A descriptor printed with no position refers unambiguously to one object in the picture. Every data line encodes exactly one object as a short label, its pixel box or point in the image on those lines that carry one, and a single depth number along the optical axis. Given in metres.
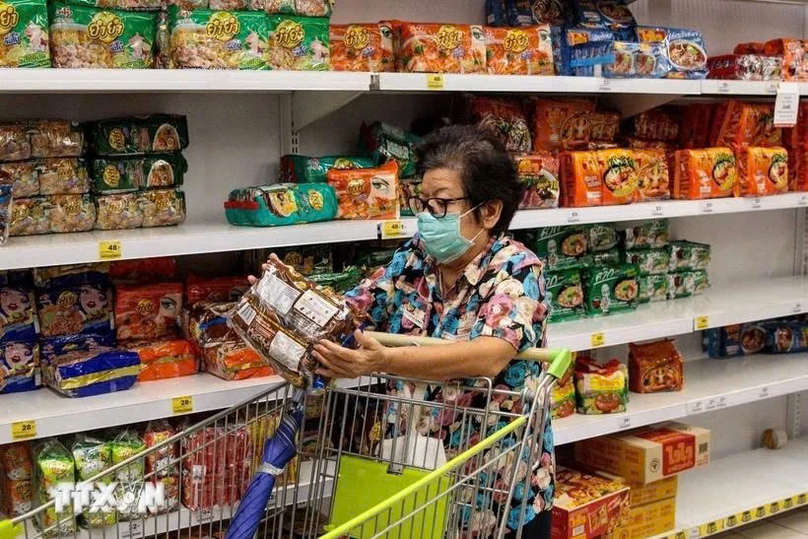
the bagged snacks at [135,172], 2.67
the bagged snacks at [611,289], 3.62
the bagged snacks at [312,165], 3.00
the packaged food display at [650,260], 3.76
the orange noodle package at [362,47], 2.96
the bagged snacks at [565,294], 3.56
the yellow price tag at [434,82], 2.88
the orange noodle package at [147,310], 2.74
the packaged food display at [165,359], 2.70
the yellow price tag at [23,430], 2.31
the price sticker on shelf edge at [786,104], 3.87
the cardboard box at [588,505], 3.24
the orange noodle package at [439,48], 3.02
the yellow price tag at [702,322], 3.64
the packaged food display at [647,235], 3.75
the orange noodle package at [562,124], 3.52
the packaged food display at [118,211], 2.67
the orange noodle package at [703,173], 3.70
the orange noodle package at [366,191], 2.88
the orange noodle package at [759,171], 3.84
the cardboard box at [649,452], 3.47
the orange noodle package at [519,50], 3.21
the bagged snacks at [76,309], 2.65
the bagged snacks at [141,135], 2.69
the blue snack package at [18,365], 2.57
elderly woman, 1.96
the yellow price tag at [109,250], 2.40
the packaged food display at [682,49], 3.57
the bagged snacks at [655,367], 3.79
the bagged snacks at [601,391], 3.47
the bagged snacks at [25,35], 2.27
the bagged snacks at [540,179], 3.28
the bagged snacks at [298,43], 2.68
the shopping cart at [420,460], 1.84
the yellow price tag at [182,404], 2.51
